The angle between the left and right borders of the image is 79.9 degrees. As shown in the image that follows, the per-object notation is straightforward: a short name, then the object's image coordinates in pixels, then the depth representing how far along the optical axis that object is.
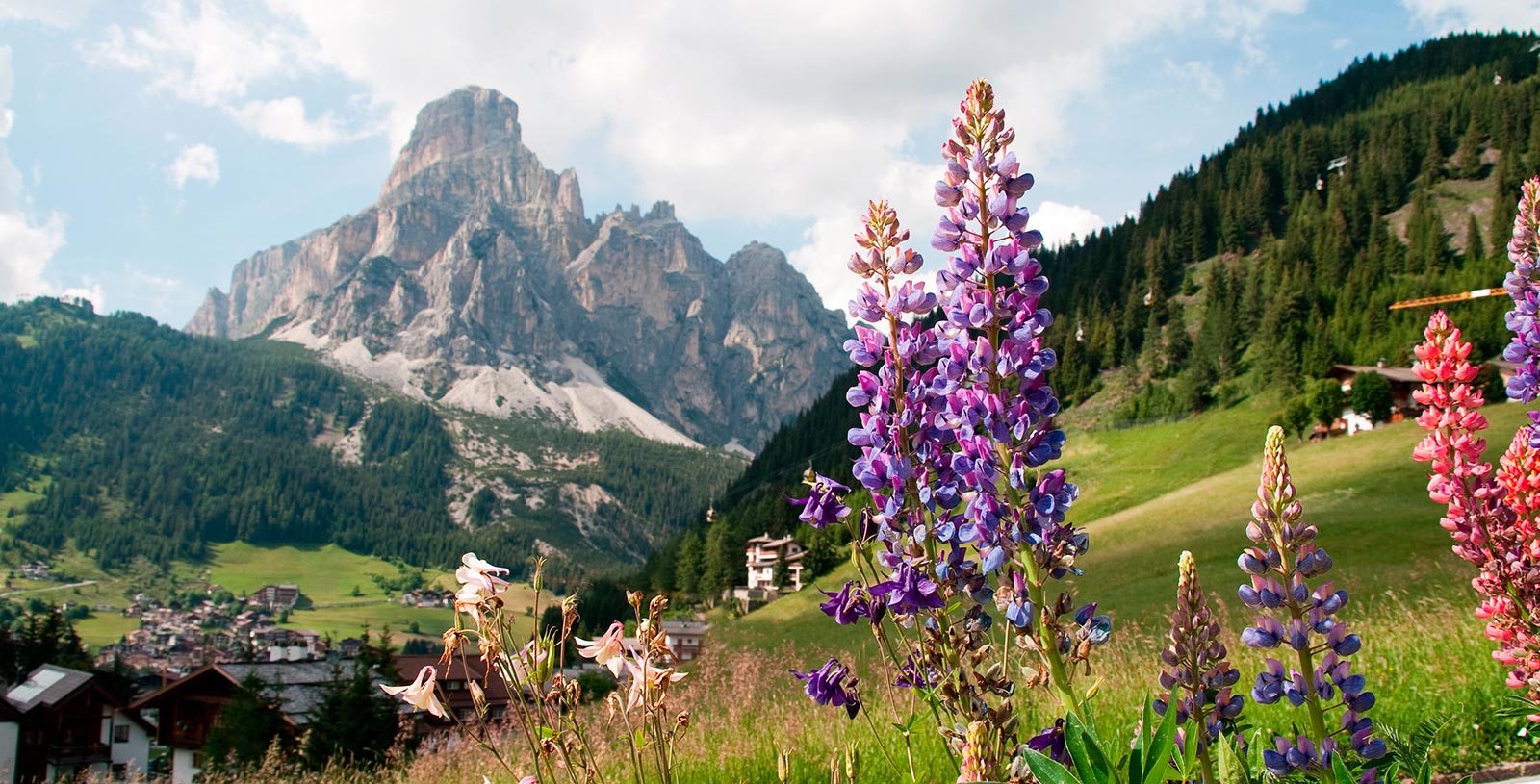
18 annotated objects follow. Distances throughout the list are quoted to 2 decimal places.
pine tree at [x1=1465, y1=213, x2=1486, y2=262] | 84.69
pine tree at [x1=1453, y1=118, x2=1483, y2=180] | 106.56
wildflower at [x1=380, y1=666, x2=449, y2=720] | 2.74
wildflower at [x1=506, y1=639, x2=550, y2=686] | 2.65
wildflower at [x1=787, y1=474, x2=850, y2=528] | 3.11
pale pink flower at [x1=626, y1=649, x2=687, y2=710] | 2.68
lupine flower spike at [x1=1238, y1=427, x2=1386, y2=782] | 2.70
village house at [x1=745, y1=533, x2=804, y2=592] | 77.69
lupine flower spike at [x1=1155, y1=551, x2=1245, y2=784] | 2.63
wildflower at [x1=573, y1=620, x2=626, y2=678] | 2.82
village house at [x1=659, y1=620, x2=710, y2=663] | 57.94
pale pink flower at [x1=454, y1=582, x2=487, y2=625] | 2.68
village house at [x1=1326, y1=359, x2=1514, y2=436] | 56.72
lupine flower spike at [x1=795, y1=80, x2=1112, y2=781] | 2.81
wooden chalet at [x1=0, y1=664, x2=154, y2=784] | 41.59
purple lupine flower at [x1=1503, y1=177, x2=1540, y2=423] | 4.46
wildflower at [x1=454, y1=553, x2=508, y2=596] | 2.74
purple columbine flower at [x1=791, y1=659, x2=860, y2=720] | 3.18
